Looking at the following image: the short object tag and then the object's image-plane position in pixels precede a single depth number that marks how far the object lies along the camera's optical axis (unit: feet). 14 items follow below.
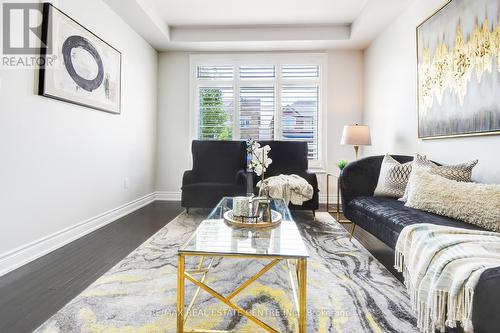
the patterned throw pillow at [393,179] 7.87
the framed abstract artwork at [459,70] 6.36
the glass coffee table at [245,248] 3.77
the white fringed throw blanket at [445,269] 3.31
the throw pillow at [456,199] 4.98
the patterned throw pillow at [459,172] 6.39
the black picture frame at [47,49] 7.15
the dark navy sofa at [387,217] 2.88
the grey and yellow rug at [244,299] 4.35
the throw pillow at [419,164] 7.04
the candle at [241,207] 5.47
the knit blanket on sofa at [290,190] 10.62
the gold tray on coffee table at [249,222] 5.15
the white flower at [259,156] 6.22
